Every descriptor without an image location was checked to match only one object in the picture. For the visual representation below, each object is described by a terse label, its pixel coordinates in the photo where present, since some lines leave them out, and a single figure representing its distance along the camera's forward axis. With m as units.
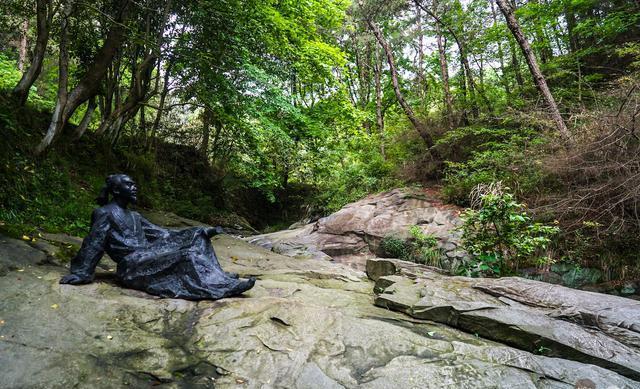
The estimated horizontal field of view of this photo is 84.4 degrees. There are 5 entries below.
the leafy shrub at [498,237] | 5.81
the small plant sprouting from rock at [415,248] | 7.89
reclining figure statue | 3.70
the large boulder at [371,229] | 8.63
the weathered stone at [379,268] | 6.24
